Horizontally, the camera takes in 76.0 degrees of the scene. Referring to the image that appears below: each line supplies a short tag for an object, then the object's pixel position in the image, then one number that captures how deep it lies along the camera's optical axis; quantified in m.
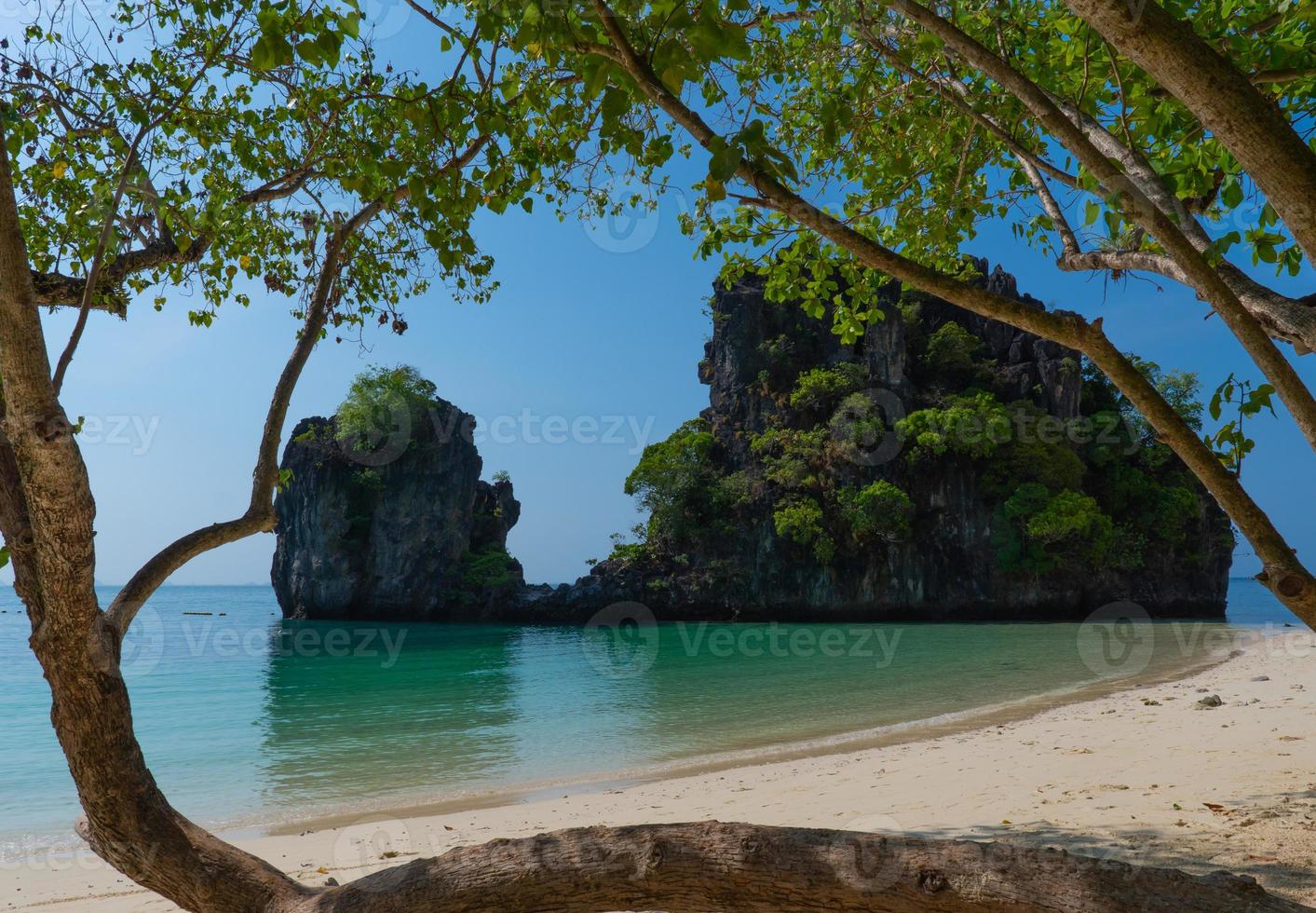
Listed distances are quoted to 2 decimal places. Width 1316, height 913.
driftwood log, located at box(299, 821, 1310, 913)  1.94
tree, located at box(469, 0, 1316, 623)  2.48
